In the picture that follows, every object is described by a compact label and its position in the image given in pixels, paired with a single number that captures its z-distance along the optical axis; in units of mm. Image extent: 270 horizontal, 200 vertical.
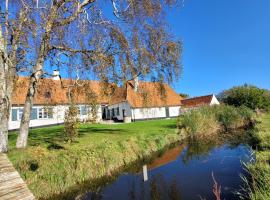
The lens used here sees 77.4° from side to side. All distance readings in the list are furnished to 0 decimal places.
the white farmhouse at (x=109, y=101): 7439
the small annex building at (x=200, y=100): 30678
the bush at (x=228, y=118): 14316
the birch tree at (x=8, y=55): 5962
